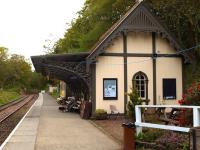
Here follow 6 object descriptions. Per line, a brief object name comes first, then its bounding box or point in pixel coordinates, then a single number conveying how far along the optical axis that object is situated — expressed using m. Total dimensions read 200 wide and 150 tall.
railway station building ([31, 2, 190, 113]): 15.02
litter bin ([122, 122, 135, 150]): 7.53
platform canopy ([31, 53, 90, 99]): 15.40
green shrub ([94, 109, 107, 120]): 14.68
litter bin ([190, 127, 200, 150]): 5.51
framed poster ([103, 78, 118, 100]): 15.32
